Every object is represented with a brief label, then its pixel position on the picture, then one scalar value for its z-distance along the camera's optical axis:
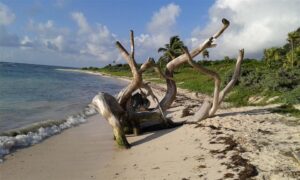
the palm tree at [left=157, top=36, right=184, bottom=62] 46.30
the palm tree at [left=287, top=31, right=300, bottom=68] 35.26
